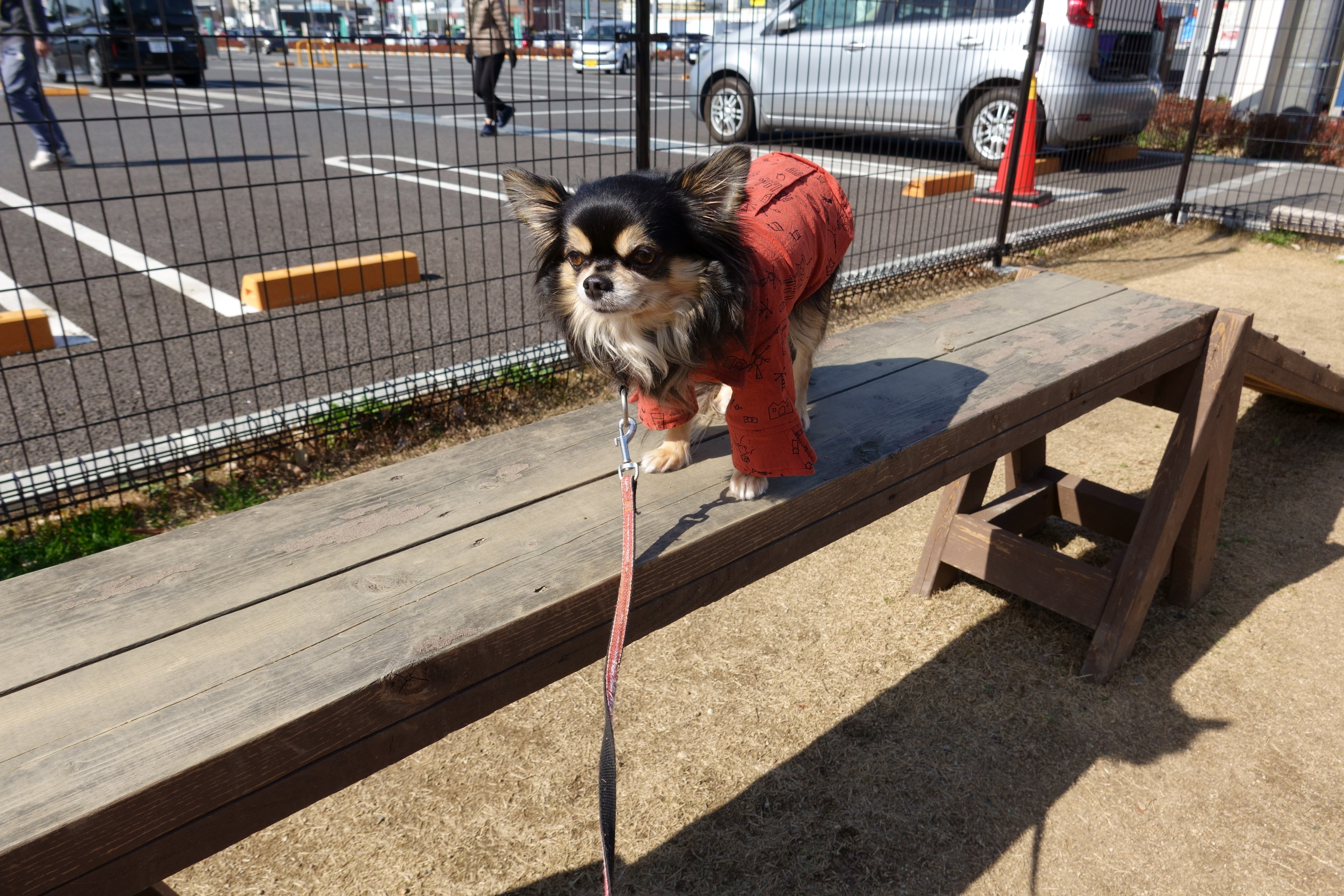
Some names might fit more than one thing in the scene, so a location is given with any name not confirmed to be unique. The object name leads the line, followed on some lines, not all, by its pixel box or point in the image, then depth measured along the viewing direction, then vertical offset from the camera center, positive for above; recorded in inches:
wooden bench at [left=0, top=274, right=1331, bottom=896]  45.3 -34.1
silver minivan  291.6 +1.8
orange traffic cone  292.7 -36.7
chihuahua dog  68.5 -16.9
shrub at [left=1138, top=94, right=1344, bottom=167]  377.4 -25.1
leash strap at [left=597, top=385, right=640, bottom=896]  52.7 -35.5
